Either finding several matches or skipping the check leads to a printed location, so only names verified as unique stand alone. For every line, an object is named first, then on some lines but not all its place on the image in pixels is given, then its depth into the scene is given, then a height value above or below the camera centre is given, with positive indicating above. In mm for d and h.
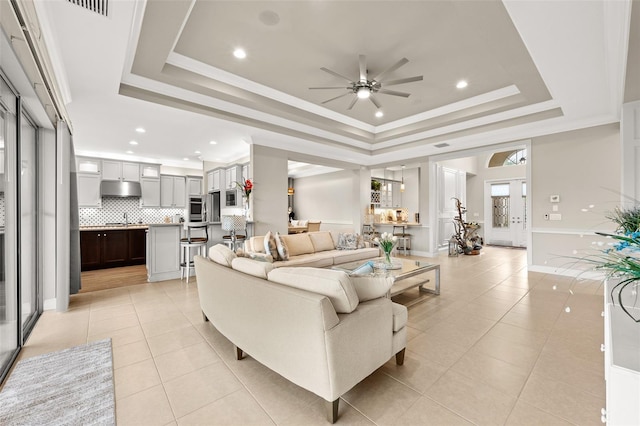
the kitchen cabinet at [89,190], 6684 +606
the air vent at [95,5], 2137 +1645
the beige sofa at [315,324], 1637 -743
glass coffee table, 3533 -785
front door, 9297 -28
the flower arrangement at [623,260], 925 -173
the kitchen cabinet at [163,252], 4953 -686
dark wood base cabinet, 5988 -763
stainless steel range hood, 6957 +664
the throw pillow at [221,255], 2764 -426
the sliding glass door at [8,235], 2295 -175
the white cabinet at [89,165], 6684 +1219
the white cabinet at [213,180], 7602 +951
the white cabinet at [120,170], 7027 +1142
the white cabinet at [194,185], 8336 +879
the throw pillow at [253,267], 2232 -449
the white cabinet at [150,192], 7574 +617
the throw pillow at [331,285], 1738 -469
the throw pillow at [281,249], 4500 -592
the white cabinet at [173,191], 7930 +665
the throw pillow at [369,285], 1959 -514
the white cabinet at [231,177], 6848 +948
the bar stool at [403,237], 7832 -698
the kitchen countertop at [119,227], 6034 -294
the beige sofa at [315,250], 4645 -727
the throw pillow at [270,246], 4430 -523
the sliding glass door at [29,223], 2949 -96
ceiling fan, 3402 +1661
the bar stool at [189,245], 4975 -611
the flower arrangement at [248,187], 5574 +536
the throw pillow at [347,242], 5703 -598
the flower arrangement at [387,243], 3828 -419
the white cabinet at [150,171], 7555 +1208
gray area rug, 1716 -1245
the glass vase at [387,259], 3880 -661
